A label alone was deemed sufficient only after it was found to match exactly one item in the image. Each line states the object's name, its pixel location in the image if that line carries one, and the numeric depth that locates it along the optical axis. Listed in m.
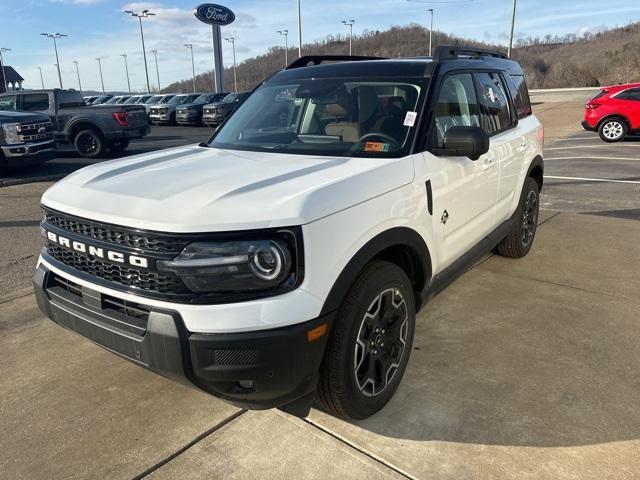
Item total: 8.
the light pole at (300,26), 41.69
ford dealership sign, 33.31
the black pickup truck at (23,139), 10.16
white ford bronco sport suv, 2.13
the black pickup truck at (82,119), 13.32
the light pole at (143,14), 53.53
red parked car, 14.66
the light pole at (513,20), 37.55
